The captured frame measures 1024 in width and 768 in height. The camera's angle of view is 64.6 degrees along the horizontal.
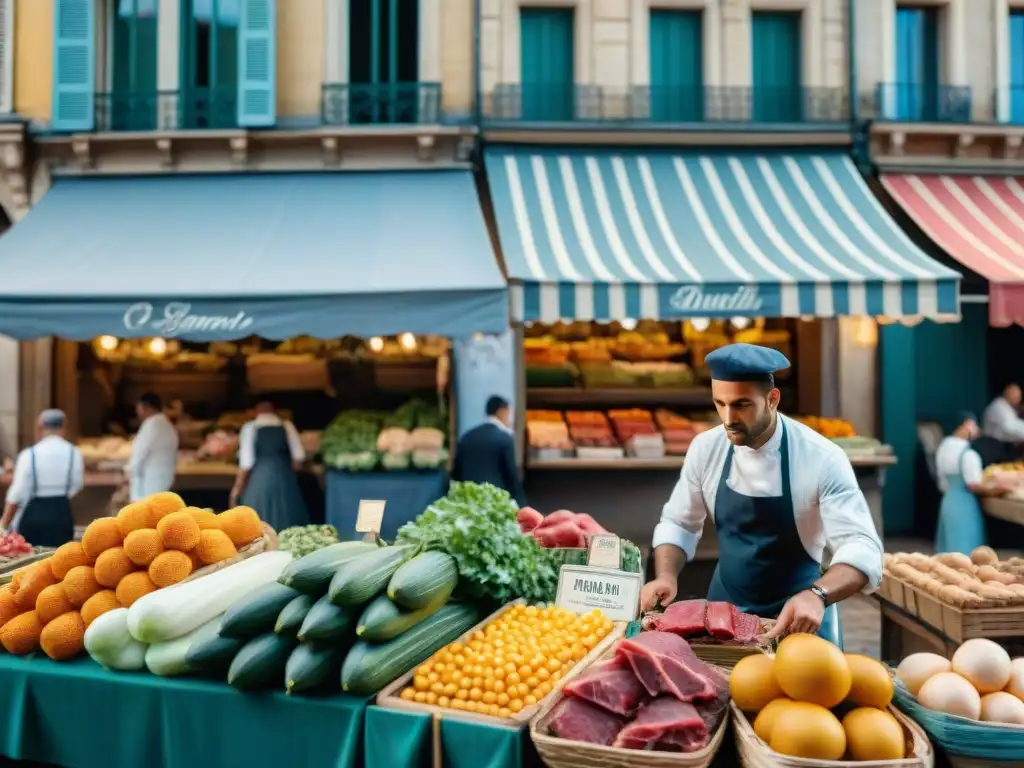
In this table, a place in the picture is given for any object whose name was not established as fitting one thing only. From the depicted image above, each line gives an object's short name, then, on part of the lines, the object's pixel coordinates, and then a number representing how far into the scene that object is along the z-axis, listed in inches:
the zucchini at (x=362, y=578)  120.9
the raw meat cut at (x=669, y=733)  97.7
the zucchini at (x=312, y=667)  117.3
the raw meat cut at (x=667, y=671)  104.5
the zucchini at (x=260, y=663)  120.0
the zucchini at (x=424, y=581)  121.5
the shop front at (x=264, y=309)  282.2
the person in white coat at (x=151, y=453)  334.3
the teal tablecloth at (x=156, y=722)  119.6
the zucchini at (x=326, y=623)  118.6
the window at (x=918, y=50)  418.0
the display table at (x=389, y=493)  353.4
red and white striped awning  311.3
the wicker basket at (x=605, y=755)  93.8
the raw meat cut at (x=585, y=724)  101.0
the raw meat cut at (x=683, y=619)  124.5
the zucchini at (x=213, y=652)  125.2
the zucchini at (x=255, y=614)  123.9
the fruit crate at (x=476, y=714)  107.7
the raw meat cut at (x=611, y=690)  104.4
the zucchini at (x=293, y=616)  121.3
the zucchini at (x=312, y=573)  125.7
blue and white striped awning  293.4
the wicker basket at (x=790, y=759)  89.7
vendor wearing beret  126.0
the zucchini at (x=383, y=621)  118.6
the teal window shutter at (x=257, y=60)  386.9
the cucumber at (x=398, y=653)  116.2
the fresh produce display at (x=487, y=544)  140.9
